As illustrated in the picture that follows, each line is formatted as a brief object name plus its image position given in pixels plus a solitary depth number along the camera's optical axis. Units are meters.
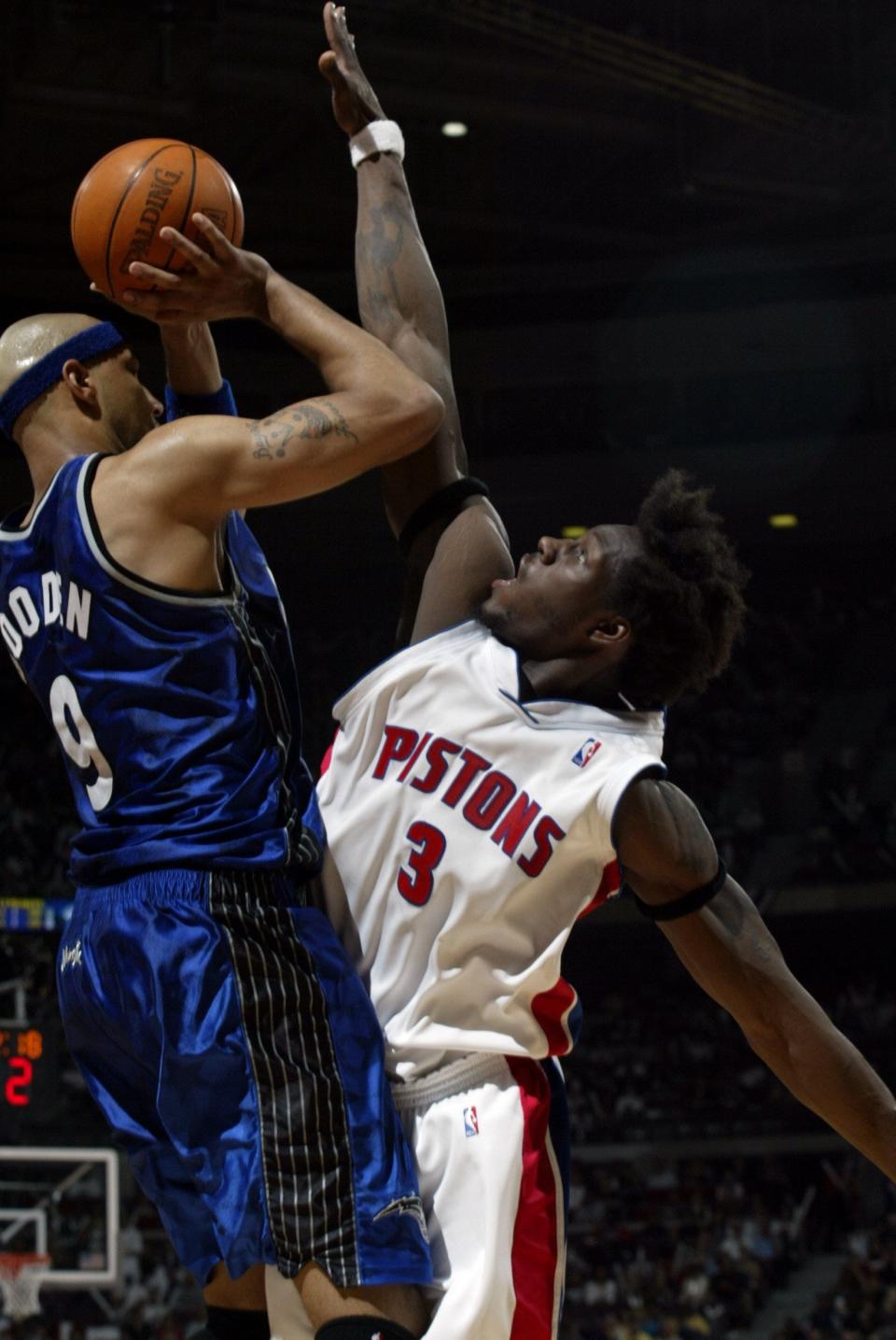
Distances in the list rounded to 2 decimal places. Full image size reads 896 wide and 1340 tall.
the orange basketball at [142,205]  3.03
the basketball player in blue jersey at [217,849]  2.79
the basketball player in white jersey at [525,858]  3.14
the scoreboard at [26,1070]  11.45
